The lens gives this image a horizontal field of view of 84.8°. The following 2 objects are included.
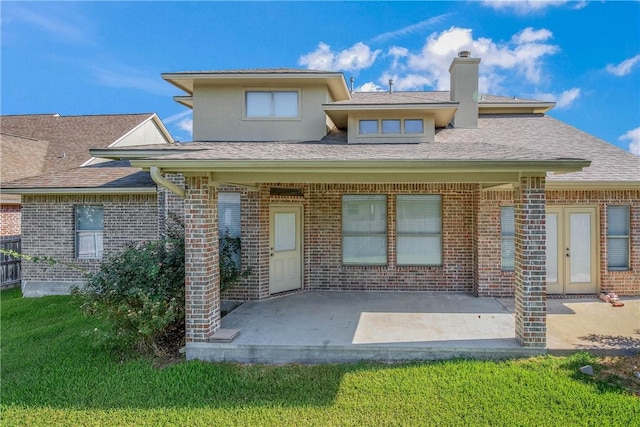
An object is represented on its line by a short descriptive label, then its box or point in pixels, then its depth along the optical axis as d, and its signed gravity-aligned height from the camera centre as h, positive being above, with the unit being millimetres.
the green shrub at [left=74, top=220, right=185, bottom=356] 5250 -1276
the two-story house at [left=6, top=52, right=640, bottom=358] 8062 +156
